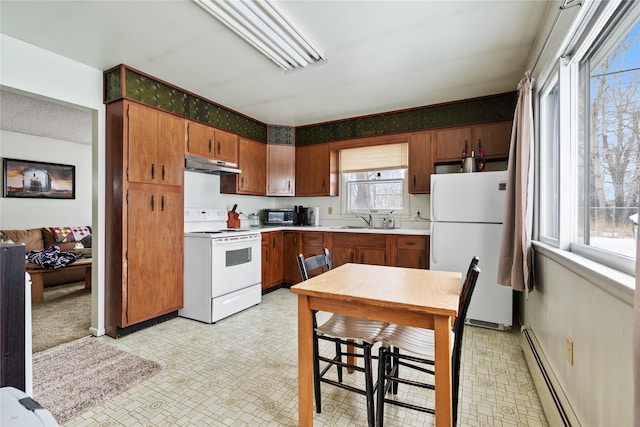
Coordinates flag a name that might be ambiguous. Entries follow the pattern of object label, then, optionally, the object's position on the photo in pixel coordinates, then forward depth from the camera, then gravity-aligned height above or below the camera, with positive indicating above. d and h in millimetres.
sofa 4406 -453
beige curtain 2205 +129
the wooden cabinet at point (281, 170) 4586 +648
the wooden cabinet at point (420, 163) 3748 +610
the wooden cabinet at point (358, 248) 3680 -466
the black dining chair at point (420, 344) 1377 -670
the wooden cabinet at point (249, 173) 4078 +560
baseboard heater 1486 -1016
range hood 3342 +540
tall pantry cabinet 2734 -23
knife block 4207 -116
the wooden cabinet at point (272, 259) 4047 -656
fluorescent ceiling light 1885 +1298
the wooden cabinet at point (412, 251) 3438 -464
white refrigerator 2896 -216
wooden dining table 1305 -435
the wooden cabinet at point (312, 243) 4113 -432
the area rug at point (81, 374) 1826 -1147
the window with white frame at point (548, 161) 2223 +384
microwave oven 4754 -83
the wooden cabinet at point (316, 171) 4473 +622
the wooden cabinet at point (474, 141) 3359 +824
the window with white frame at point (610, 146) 1188 +301
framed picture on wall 4770 +549
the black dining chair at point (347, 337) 1477 -671
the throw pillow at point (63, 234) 4910 -369
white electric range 3111 -674
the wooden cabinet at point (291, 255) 4285 -629
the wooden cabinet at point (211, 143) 3387 +837
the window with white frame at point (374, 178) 4219 +500
